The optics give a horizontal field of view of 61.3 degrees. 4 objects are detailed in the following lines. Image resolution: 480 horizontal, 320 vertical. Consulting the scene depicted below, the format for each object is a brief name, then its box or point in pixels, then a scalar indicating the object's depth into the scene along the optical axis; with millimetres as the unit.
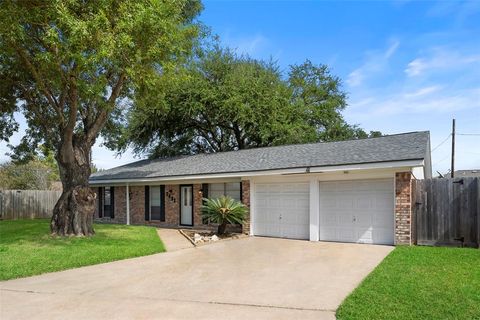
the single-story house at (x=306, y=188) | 11742
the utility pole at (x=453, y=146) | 29909
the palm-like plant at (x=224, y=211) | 14242
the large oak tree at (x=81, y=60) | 10211
